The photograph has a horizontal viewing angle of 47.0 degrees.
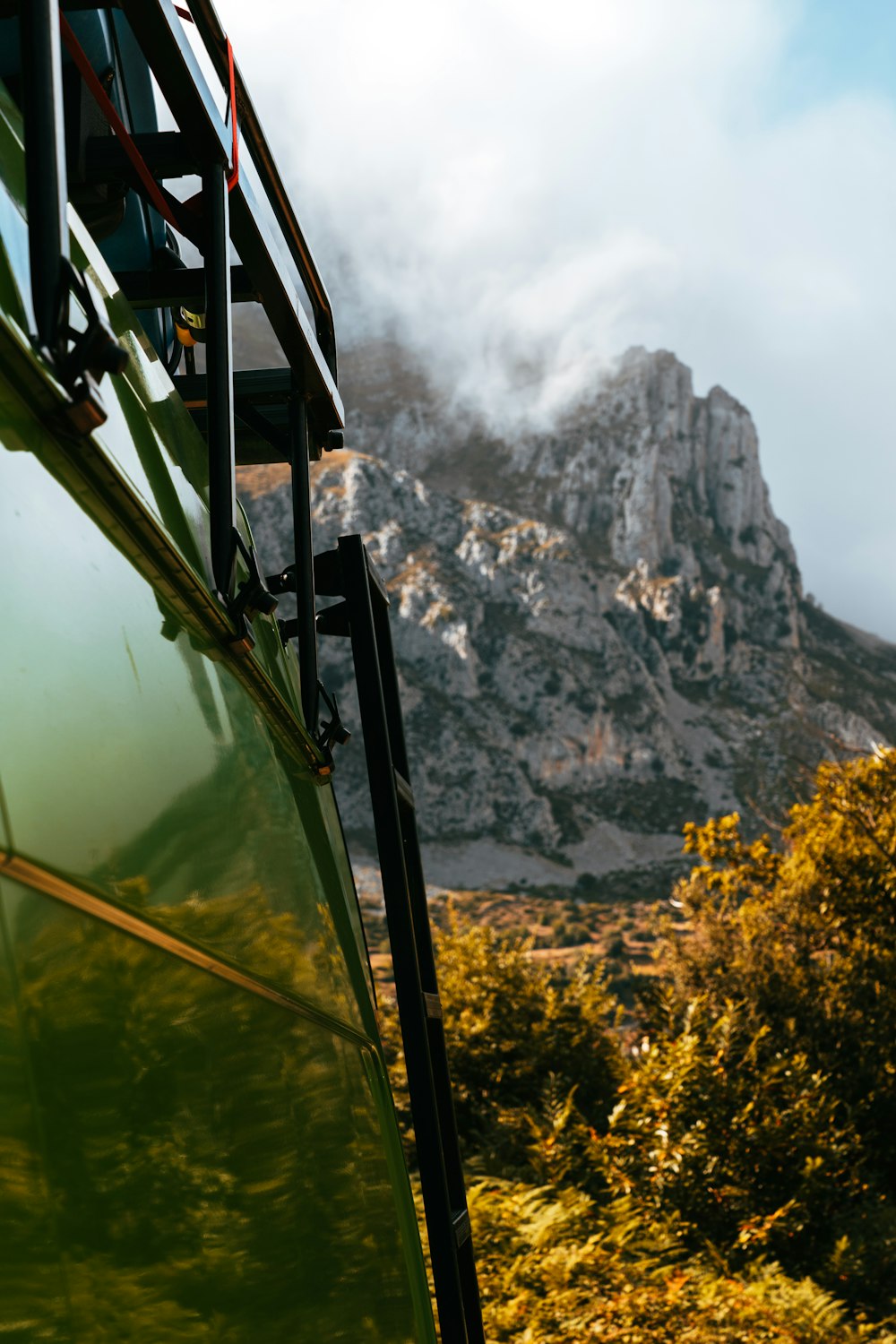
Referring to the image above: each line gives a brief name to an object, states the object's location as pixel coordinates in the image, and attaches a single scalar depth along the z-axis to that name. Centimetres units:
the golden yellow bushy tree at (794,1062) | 643
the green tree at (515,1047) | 839
